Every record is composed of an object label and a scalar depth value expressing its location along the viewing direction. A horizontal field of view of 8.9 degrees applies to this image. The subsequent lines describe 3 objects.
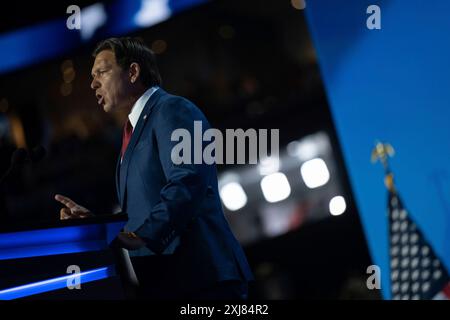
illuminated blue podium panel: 7.82
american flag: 9.10
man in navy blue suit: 7.94
